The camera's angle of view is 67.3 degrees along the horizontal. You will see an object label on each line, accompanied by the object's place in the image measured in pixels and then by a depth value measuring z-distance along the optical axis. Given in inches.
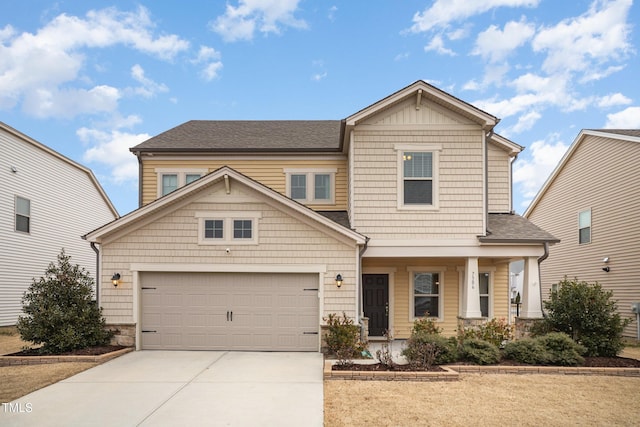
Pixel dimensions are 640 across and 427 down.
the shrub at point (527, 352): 389.7
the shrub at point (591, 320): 414.9
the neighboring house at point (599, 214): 642.2
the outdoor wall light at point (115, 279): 470.0
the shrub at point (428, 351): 376.5
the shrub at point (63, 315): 426.3
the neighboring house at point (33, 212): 697.0
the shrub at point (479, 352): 385.4
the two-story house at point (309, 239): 474.9
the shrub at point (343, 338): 431.2
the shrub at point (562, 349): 385.4
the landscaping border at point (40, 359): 400.2
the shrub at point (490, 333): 437.4
